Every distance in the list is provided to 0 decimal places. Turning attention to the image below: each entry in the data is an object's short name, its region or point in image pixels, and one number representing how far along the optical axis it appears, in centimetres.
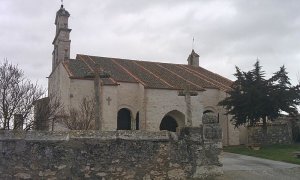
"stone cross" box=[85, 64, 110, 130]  997
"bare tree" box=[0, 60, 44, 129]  1358
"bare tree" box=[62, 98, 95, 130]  1618
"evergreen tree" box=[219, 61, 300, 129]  1819
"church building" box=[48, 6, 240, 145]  1976
